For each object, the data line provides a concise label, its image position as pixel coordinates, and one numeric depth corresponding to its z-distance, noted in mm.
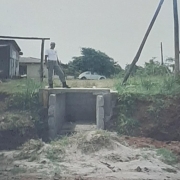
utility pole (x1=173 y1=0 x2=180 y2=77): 13973
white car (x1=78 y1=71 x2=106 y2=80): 36700
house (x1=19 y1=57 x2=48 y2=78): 24302
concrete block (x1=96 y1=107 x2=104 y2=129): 11781
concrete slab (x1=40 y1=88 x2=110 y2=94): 12047
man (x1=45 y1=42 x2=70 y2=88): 12102
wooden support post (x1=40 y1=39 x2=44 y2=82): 13805
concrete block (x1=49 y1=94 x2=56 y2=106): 11727
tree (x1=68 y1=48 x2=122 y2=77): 40438
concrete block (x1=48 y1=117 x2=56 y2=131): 11547
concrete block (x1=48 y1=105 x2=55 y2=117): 11627
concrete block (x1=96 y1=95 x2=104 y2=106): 11826
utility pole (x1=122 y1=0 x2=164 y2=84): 14075
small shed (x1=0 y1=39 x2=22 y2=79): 18922
